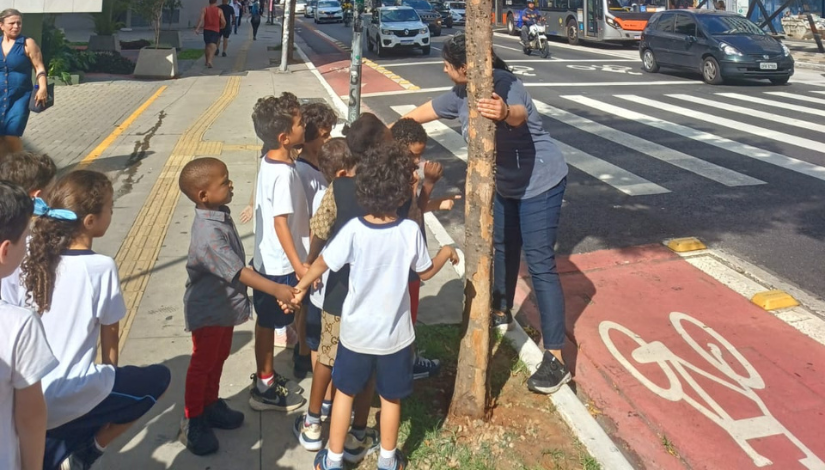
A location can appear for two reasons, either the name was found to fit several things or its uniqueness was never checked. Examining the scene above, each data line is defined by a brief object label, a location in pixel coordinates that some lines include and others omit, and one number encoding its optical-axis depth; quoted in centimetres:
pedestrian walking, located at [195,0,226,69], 2119
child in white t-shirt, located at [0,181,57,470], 209
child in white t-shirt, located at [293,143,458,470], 323
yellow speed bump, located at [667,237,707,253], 679
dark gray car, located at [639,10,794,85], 1691
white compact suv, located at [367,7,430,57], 2473
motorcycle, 2412
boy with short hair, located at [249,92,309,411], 386
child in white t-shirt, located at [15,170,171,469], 275
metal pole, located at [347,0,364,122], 959
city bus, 2747
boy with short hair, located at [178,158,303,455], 351
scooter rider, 2486
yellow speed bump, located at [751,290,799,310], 564
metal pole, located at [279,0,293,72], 2006
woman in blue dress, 752
